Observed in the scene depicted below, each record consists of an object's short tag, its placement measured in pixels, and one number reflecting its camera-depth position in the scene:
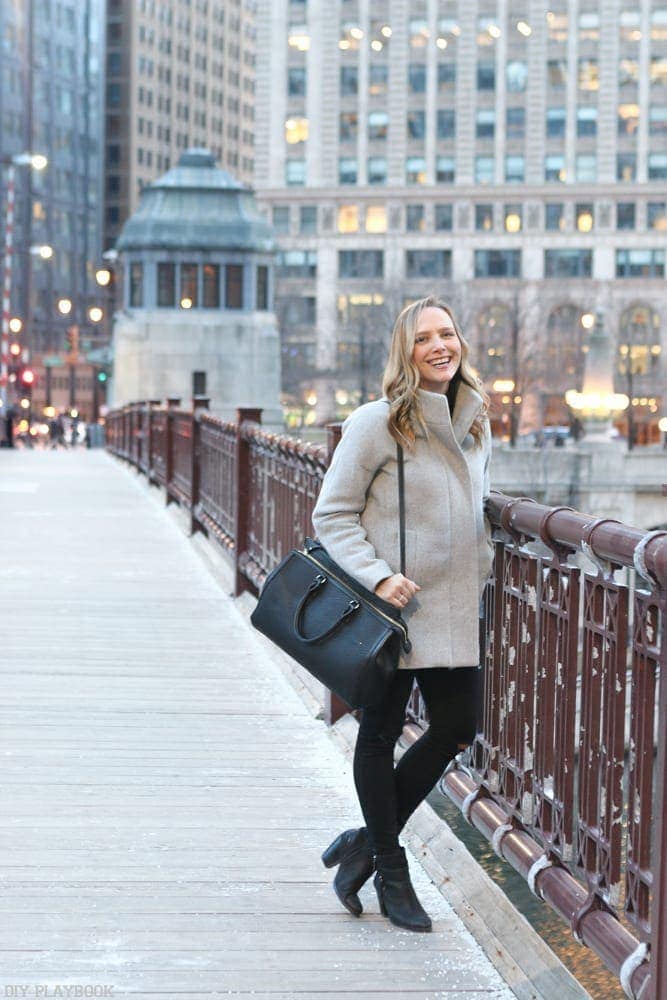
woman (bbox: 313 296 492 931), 4.96
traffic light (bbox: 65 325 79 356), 93.12
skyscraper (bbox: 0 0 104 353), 140.00
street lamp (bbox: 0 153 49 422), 61.44
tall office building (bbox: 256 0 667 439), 115.94
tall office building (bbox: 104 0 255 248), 166.75
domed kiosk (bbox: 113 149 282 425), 72.62
